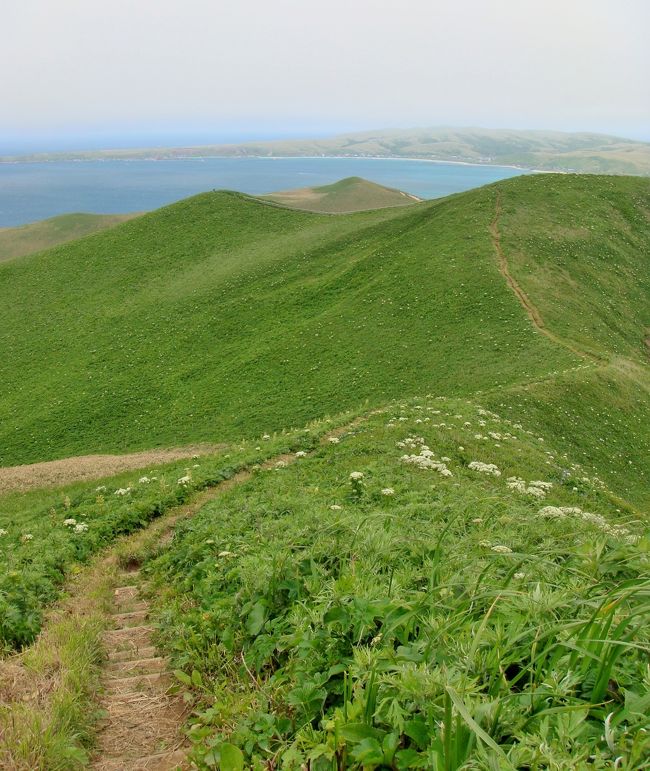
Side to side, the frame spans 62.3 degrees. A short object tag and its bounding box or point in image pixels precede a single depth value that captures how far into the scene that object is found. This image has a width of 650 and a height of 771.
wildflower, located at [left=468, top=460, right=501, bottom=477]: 15.52
